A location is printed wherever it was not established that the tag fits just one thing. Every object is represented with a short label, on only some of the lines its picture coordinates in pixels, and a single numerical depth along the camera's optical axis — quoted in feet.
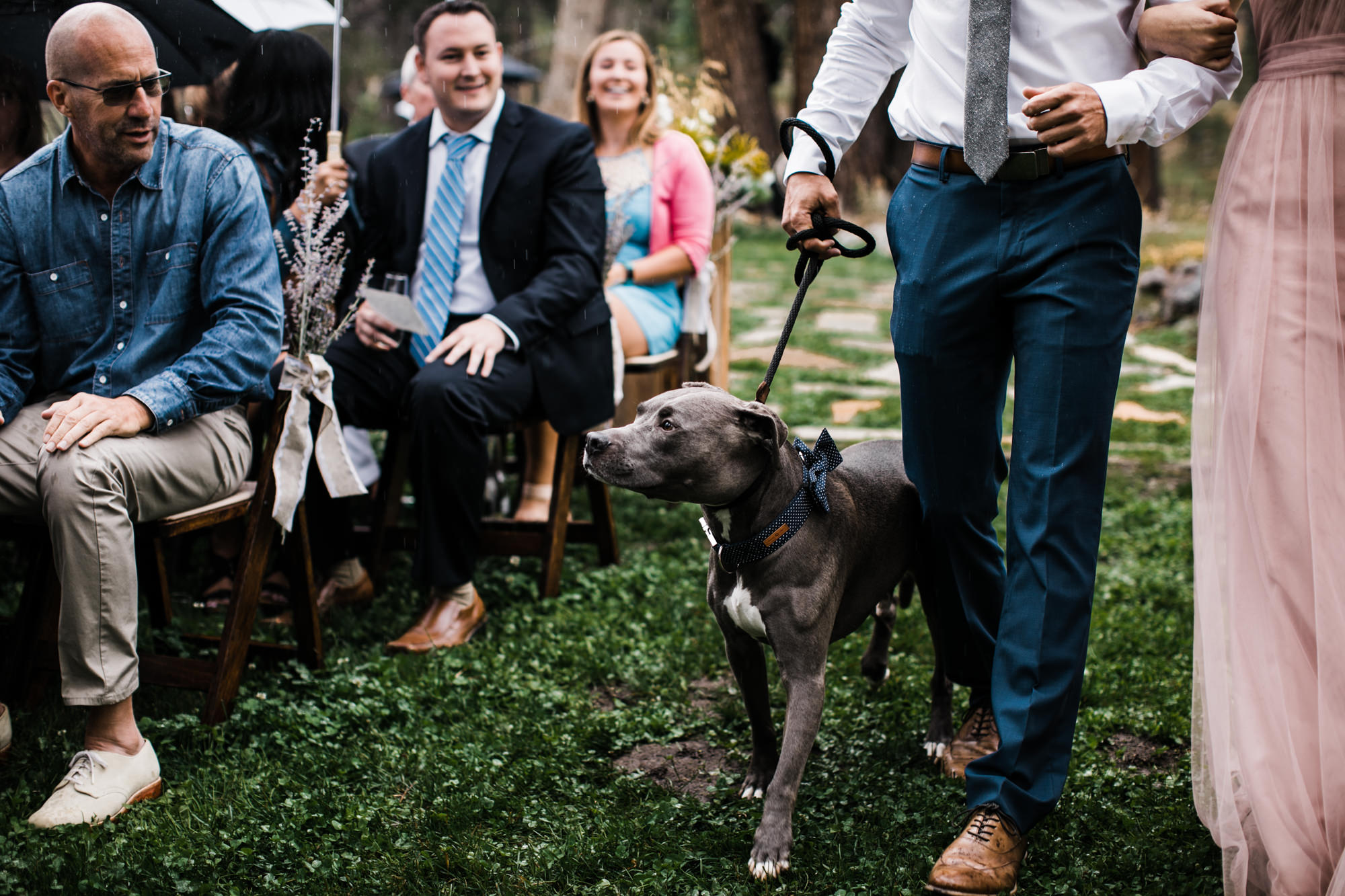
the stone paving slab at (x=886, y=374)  26.91
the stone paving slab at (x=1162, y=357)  28.76
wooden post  19.69
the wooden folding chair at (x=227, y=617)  10.62
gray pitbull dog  8.17
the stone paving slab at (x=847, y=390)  25.12
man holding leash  7.71
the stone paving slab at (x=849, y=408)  22.99
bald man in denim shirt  9.14
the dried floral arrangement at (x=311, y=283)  11.36
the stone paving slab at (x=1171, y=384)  26.18
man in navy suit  13.52
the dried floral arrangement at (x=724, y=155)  19.90
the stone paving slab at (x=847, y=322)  33.94
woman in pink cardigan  17.01
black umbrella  11.20
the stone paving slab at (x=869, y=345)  30.66
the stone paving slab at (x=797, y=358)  28.45
